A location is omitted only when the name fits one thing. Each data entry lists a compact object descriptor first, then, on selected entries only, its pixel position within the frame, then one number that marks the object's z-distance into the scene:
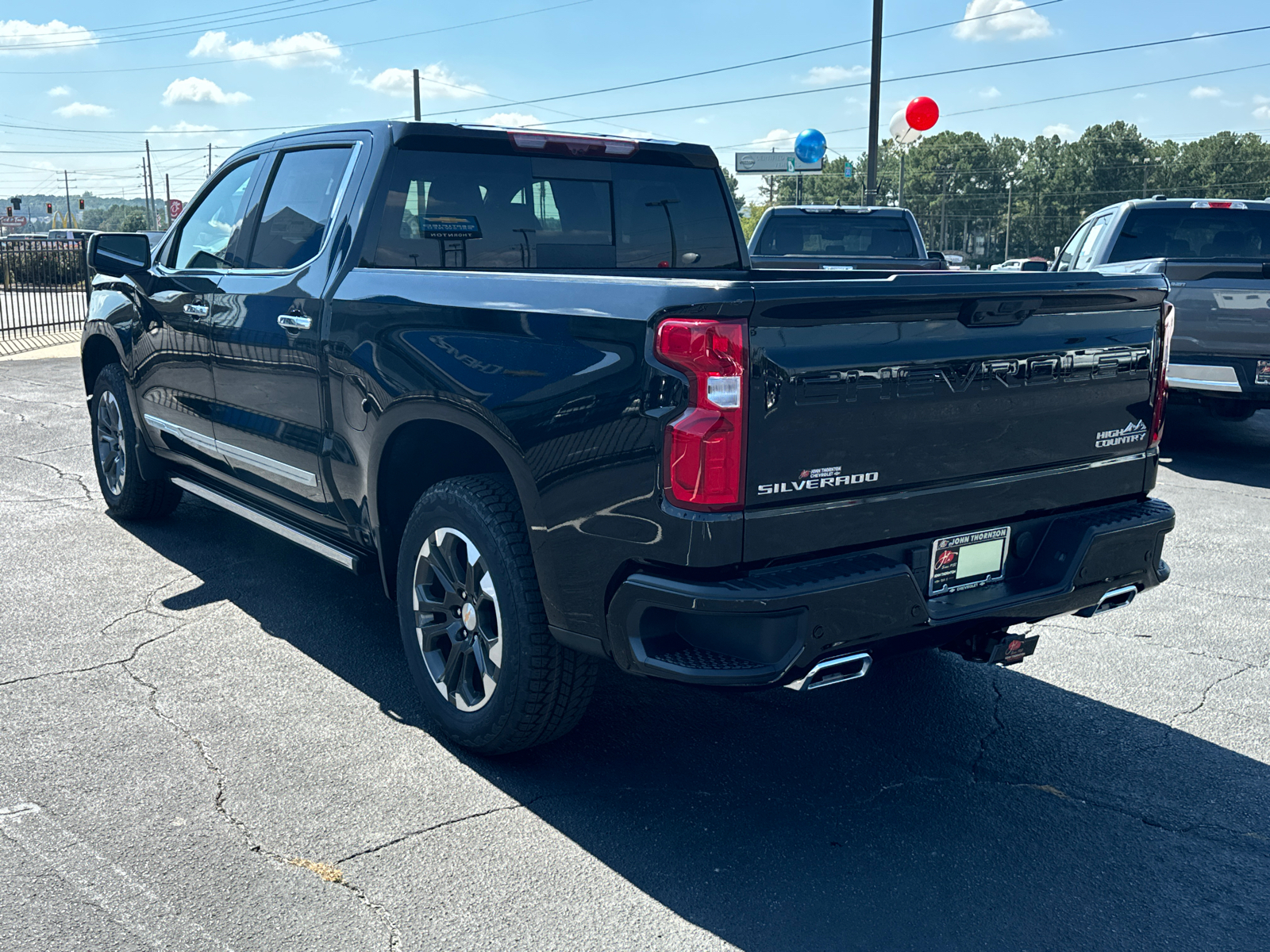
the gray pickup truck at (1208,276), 8.31
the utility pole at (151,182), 121.88
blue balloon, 25.44
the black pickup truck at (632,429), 2.75
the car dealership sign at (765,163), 40.72
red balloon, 19.88
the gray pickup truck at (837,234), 11.79
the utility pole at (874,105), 23.50
